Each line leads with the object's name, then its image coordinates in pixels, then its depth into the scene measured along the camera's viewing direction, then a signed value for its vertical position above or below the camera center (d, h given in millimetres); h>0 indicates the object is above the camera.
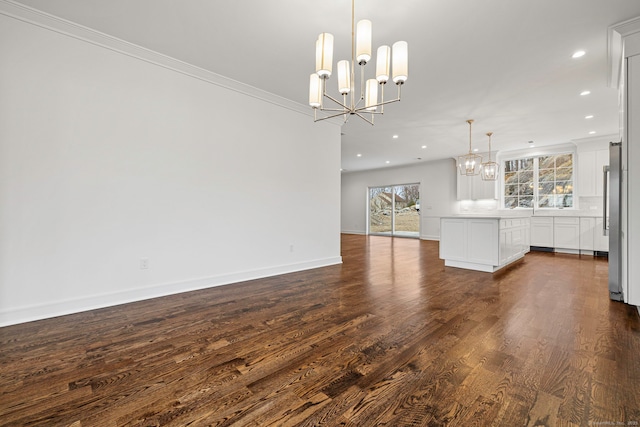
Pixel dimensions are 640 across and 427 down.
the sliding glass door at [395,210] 10508 +265
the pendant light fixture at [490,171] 6484 +1096
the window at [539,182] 7320 +1016
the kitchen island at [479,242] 4555 -422
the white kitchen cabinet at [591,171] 6495 +1138
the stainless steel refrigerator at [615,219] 3176 +2
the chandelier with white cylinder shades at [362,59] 2111 +1244
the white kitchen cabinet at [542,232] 6996 -347
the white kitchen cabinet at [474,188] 8180 +901
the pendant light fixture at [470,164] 5980 +1171
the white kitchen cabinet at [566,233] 6621 -337
